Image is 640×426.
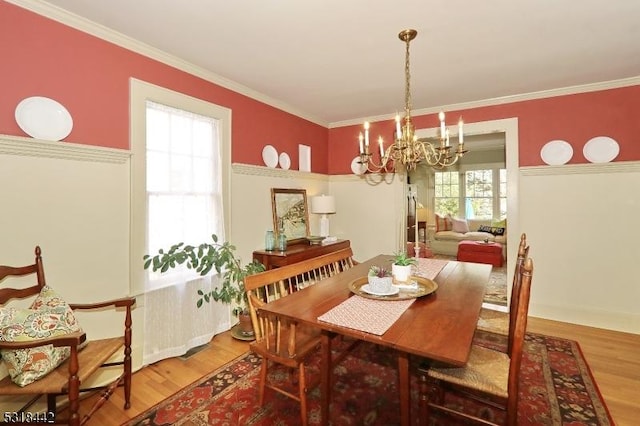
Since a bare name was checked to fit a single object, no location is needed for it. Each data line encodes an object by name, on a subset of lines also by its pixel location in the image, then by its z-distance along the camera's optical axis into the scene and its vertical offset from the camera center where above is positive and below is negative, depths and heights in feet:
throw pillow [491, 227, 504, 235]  23.07 -1.54
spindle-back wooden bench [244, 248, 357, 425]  5.62 -2.70
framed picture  12.00 -0.01
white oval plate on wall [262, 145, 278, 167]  11.64 +2.25
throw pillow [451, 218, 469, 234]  25.12 -1.22
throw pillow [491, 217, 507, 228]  23.94 -0.98
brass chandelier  6.55 +1.50
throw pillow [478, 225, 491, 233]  24.01 -1.36
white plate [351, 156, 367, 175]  14.76 +2.22
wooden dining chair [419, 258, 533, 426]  4.44 -2.75
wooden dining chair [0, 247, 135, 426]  4.76 -2.31
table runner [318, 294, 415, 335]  4.65 -1.73
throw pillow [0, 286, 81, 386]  4.85 -1.99
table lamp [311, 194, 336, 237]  13.43 +0.34
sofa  23.04 -1.69
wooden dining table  4.09 -1.75
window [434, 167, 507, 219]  25.61 +1.63
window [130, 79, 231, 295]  7.79 +1.22
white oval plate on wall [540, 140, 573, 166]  10.83 +2.13
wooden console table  10.43 -1.52
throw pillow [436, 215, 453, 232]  25.20 -1.04
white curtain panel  8.17 -3.17
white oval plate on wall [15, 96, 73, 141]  6.01 +2.00
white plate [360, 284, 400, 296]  5.95 -1.60
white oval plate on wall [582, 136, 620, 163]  10.21 +2.11
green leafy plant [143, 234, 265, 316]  8.11 -1.50
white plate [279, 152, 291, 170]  12.49 +2.19
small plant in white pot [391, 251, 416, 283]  6.41 -1.22
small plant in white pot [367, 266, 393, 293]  5.97 -1.39
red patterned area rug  6.04 -4.13
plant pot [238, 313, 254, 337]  9.67 -3.65
